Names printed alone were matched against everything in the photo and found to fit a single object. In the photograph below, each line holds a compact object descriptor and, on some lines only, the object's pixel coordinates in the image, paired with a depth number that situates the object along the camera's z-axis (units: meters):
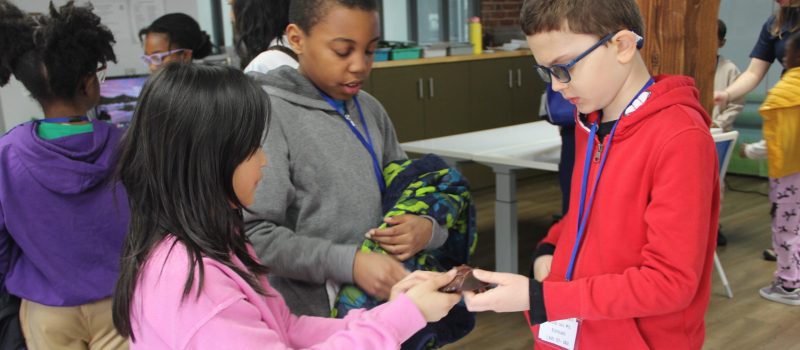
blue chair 3.19
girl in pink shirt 1.09
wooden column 1.95
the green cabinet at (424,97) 5.53
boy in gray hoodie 1.48
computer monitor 3.58
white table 3.38
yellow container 6.12
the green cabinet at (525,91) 6.34
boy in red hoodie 1.18
